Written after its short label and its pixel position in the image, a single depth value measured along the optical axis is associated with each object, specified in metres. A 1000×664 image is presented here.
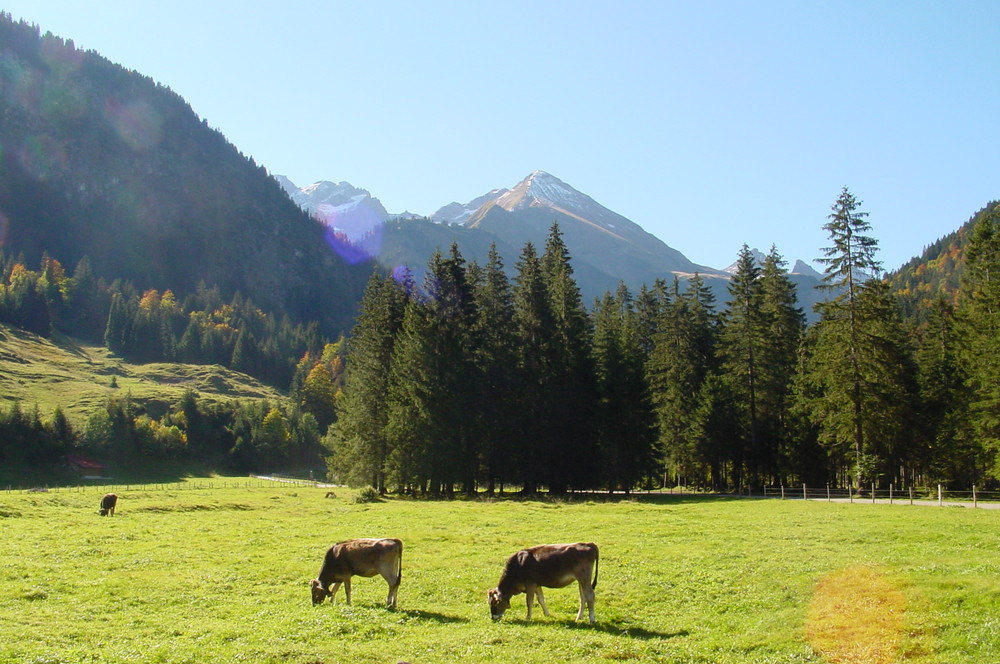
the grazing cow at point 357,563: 16.41
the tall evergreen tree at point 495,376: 54.34
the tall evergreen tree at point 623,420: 55.91
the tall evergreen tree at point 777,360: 56.81
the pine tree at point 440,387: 51.91
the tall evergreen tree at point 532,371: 54.00
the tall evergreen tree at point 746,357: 56.72
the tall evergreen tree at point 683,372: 61.59
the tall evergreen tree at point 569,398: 54.12
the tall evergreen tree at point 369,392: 56.56
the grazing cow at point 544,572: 14.91
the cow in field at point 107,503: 38.47
